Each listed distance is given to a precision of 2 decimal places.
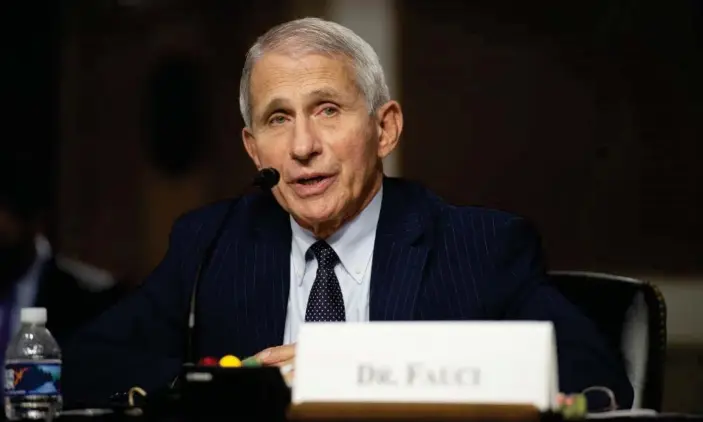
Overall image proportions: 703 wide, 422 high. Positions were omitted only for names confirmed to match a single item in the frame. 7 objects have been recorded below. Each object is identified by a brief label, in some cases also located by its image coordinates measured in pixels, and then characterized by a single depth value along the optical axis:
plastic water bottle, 3.89
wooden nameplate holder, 2.92
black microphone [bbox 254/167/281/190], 4.53
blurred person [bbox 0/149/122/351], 6.60
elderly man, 5.01
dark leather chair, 4.71
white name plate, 2.97
